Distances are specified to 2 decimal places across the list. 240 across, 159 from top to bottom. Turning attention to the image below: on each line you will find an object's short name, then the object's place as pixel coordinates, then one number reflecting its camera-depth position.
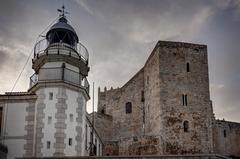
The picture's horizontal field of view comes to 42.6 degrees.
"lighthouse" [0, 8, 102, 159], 17.07
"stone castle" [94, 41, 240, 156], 26.30
